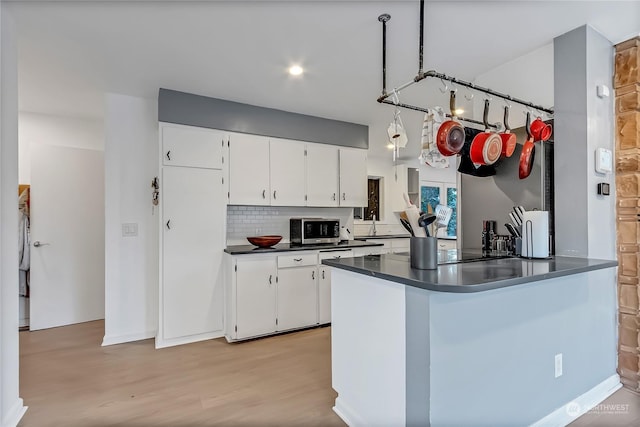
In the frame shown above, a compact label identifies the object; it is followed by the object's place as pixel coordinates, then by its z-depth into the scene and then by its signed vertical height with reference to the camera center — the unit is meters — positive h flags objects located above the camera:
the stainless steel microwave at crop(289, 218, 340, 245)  3.72 -0.17
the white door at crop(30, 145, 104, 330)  3.49 -0.21
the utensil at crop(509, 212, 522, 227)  2.14 -0.03
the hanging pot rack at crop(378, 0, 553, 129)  1.67 +0.71
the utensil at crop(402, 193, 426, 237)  1.61 -0.02
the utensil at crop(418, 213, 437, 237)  1.58 -0.02
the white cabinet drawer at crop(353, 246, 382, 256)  3.70 -0.40
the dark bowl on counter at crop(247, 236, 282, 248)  3.34 -0.25
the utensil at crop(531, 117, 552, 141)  2.09 +0.55
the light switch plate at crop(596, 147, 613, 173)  2.09 +0.36
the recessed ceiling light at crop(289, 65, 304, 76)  2.61 +1.18
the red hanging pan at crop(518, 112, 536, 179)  2.08 +0.39
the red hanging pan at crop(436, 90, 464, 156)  1.88 +0.46
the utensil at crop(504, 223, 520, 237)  2.11 -0.09
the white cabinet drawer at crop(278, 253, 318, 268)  3.30 -0.45
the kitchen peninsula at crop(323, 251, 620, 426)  1.39 -0.62
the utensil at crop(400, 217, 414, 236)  1.66 -0.05
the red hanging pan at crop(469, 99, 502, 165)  1.97 +0.42
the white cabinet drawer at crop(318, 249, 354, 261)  3.51 -0.42
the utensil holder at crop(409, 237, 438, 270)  1.61 -0.18
